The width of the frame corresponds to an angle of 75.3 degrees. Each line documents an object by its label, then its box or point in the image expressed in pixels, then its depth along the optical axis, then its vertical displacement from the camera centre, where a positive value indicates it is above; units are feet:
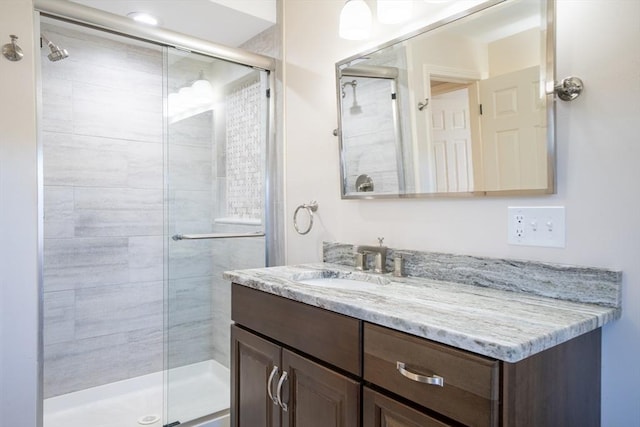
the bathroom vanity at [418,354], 2.66 -1.13
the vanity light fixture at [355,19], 5.46 +2.50
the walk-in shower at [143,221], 7.08 -0.22
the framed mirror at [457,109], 3.93 +1.13
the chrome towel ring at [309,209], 6.84 +0.00
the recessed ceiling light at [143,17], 7.10 +3.37
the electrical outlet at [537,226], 3.83 -0.17
